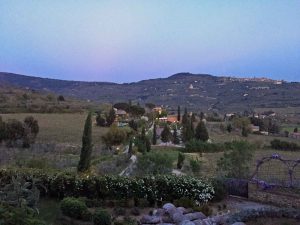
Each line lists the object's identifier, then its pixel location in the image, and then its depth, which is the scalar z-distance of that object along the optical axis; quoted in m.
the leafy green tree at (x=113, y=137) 24.39
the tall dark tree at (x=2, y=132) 23.31
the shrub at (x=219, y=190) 10.61
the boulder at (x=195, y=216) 8.52
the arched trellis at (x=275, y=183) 10.29
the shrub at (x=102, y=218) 7.96
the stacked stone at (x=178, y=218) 8.17
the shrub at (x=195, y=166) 14.14
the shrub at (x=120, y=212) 9.30
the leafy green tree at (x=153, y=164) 13.64
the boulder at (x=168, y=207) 9.08
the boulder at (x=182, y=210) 8.97
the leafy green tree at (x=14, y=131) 23.53
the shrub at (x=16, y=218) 4.73
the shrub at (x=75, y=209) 8.53
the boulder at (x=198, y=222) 7.88
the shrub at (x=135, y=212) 9.39
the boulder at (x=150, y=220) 8.40
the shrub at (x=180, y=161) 16.18
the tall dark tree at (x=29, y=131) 21.91
